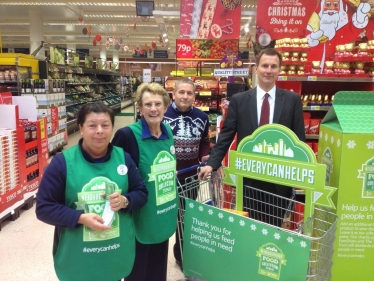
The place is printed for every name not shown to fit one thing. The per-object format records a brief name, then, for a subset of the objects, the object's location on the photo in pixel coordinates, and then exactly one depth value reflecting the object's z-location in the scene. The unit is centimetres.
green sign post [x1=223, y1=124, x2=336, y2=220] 164
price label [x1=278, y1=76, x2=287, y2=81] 395
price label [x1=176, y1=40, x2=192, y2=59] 715
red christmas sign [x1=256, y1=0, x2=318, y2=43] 466
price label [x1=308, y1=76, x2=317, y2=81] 398
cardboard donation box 189
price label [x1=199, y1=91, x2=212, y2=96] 694
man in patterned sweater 283
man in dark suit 217
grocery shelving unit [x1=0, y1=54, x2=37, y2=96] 797
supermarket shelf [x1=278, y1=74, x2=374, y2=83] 398
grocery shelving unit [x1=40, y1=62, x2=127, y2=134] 1113
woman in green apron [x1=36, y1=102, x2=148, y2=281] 158
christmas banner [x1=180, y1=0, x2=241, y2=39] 672
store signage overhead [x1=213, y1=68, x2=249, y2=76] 489
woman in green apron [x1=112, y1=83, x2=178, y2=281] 204
